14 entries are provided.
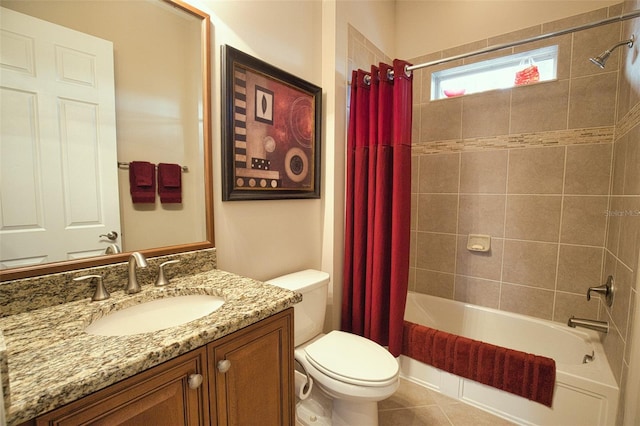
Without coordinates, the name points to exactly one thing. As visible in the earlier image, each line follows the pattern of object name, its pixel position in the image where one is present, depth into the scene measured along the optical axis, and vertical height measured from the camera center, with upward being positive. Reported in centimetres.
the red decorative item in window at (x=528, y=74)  197 +88
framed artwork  130 +34
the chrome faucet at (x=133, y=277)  95 -29
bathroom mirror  94 +34
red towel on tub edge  143 -94
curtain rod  121 +80
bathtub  135 -100
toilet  118 -77
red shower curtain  167 -5
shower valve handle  153 -51
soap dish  213 -36
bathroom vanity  52 -38
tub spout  162 -76
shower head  138 +70
